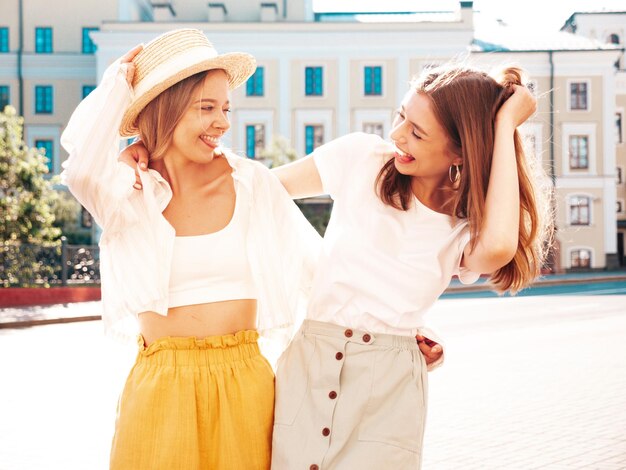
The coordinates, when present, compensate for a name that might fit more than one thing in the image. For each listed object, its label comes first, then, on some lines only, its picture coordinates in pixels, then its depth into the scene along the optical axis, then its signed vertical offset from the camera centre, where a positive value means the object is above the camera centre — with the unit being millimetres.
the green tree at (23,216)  24078 +403
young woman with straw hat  2664 -74
